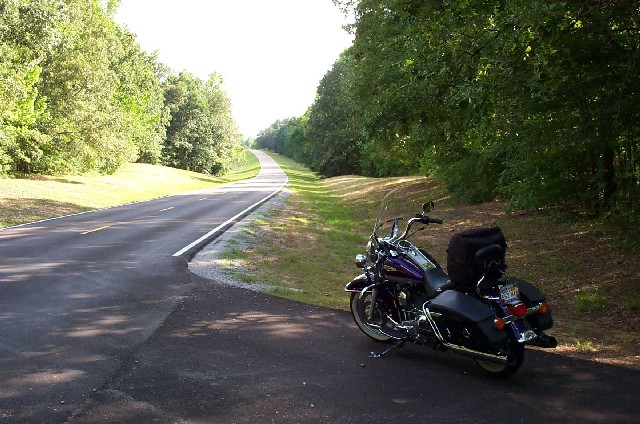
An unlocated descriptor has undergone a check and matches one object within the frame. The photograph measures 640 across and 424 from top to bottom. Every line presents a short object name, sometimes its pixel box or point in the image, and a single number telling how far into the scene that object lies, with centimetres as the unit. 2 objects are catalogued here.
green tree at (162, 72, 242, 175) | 8088
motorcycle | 522
